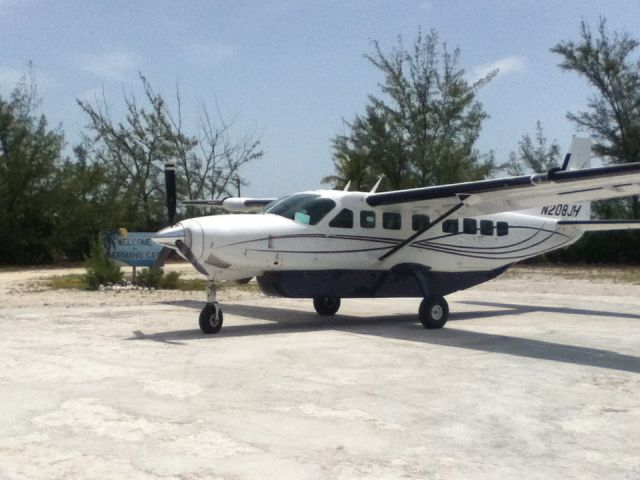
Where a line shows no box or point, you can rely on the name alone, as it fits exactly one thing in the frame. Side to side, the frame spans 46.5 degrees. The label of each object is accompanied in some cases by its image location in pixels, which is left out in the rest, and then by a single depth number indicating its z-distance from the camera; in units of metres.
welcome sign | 20.22
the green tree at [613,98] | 38.41
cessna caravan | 11.89
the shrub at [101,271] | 20.47
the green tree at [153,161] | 41.94
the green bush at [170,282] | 21.05
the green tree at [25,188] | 33.31
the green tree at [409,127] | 40.50
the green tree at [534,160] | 41.03
